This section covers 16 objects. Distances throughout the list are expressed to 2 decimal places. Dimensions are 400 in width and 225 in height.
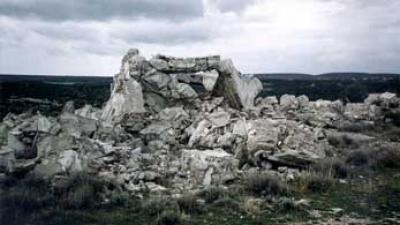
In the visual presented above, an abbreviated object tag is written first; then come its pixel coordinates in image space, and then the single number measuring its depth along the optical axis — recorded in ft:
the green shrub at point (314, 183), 39.58
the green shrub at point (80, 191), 34.01
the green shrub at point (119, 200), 34.74
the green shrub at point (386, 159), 48.62
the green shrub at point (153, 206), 32.91
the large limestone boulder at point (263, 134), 48.83
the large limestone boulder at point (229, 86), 69.87
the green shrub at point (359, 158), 49.39
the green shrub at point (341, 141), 57.57
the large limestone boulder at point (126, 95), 61.21
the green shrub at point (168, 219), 30.89
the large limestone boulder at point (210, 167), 40.98
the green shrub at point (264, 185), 38.01
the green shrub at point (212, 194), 36.27
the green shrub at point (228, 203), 34.45
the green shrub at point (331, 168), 43.55
